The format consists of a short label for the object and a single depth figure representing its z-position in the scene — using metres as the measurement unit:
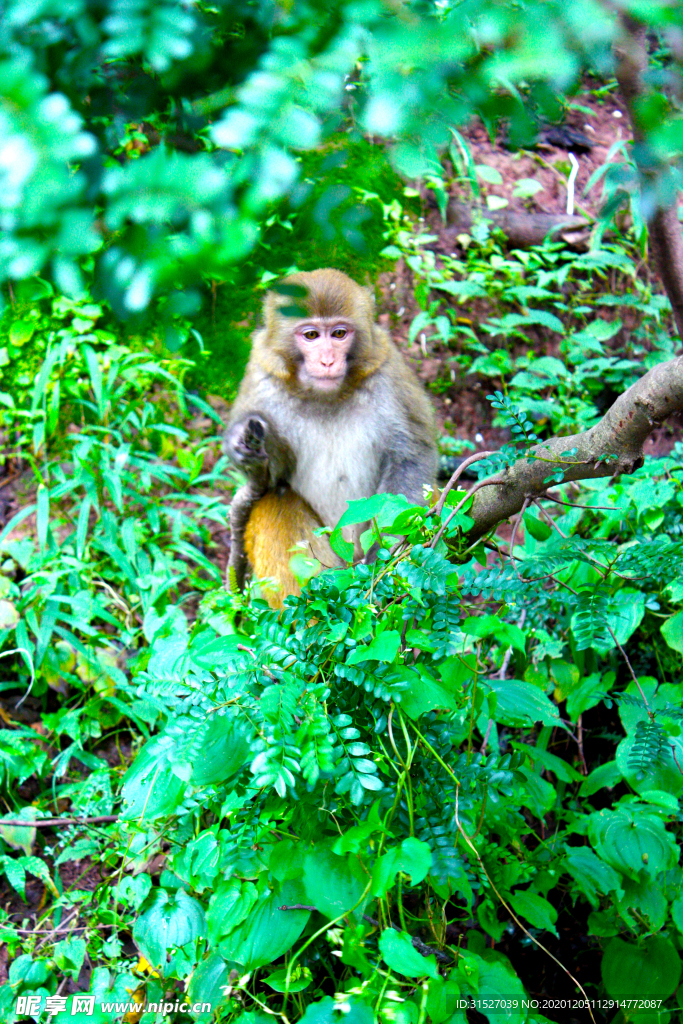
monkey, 2.88
